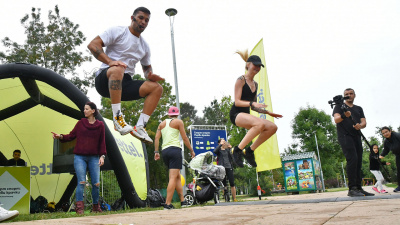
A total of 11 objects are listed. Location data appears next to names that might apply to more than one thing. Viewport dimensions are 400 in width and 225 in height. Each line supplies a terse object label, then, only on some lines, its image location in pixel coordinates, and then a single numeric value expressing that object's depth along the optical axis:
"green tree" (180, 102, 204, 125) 58.52
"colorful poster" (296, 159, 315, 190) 18.73
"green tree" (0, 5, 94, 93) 20.86
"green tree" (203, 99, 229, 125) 49.50
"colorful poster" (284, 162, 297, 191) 19.25
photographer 5.89
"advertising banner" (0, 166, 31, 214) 6.49
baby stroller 8.75
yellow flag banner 9.11
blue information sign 12.70
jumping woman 4.43
